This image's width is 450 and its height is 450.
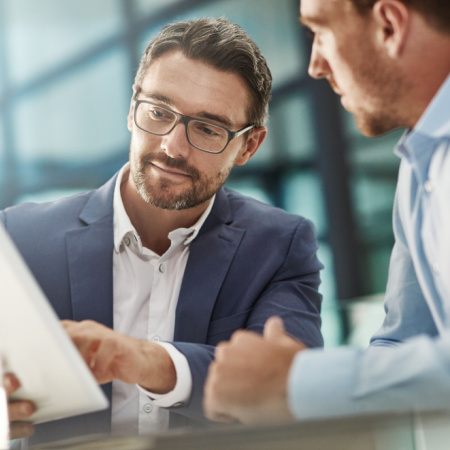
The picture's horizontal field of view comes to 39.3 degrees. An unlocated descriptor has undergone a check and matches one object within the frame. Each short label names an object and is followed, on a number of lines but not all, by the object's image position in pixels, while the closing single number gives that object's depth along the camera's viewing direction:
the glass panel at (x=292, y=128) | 5.62
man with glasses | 1.65
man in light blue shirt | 0.81
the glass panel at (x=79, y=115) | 4.75
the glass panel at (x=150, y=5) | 5.04
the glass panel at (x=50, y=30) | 4.76
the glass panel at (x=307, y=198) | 5.64
